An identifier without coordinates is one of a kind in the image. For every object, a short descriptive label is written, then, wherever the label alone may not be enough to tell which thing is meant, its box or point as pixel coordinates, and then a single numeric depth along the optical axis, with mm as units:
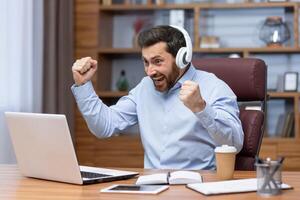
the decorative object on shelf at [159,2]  4161
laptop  1585
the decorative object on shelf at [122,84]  4316
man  2160
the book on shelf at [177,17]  4160
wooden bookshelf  4055
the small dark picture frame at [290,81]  4035
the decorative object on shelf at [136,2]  4230
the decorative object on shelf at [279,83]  4124
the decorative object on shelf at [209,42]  4141
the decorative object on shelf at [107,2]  4224
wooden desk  1465
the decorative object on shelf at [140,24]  4355
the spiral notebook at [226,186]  1494
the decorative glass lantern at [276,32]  4062
